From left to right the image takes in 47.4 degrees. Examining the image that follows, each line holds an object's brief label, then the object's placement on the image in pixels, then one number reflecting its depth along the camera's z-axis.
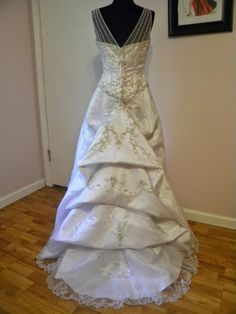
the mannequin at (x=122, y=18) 1.50
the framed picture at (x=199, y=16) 1.61
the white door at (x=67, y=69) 2.08
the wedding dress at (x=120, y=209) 1.37
